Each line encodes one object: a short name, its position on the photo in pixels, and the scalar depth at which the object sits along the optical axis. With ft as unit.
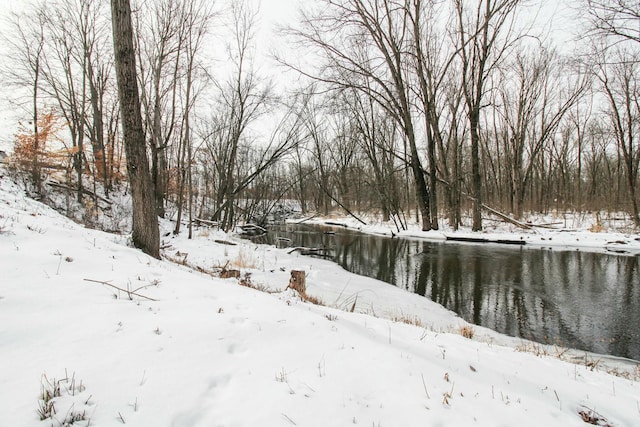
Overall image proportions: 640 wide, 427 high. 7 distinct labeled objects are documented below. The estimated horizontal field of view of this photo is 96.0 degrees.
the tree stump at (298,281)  18.54
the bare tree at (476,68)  44.06
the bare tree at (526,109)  63.26
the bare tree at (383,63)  44.83
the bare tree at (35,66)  55.21
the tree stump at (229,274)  20.51
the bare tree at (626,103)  52.26
